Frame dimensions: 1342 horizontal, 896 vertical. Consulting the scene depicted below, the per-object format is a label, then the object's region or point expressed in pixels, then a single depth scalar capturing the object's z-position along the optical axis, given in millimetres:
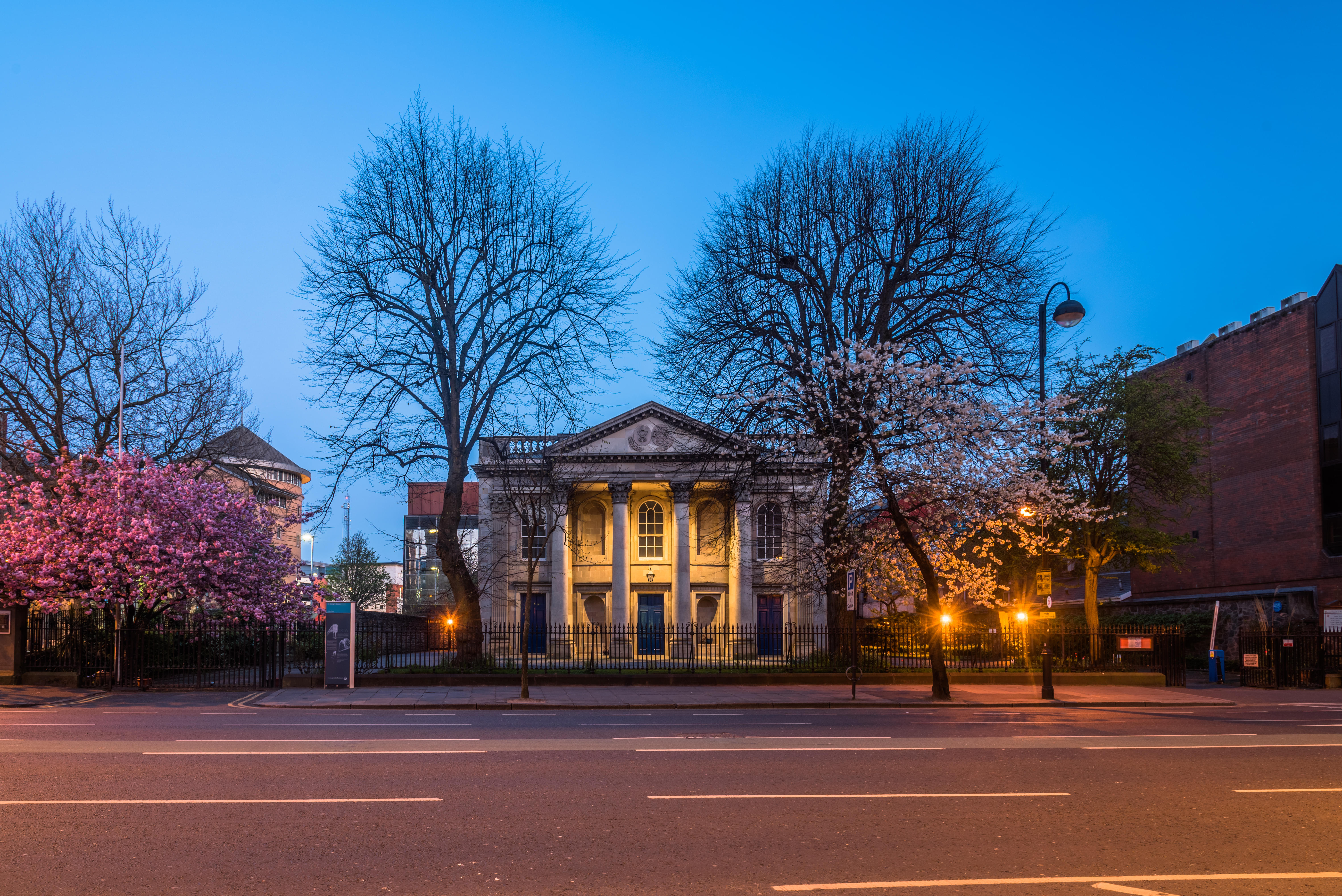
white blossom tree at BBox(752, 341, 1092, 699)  24062
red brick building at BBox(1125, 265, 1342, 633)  40562
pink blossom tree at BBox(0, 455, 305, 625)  25094
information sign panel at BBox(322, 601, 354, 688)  25500
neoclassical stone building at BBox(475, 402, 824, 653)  46188
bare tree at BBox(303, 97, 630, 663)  32094
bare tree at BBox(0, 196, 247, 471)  30484
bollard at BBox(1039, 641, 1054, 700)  23719
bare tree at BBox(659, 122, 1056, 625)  29125
